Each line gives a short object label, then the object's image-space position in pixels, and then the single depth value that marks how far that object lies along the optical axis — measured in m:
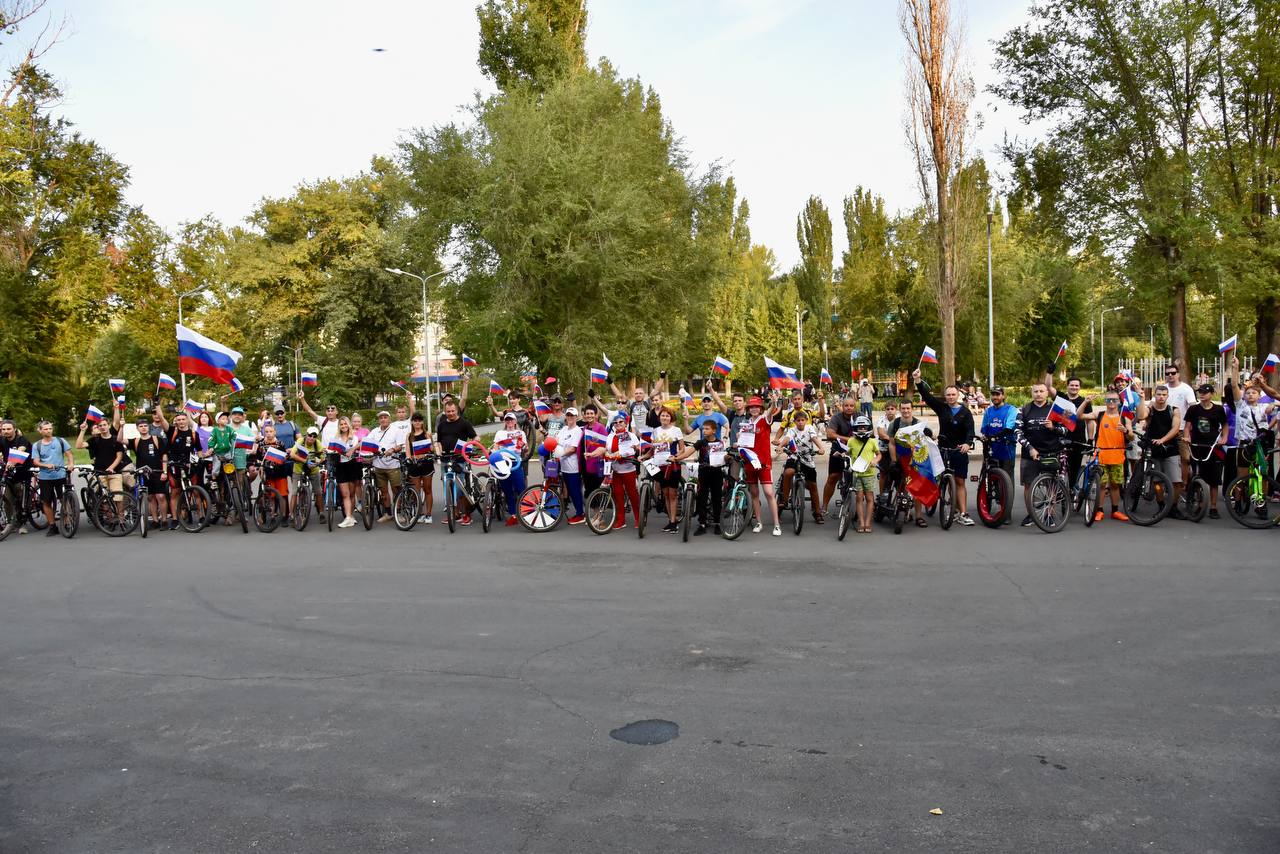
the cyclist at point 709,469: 11.85
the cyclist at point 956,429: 12.08
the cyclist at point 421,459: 13.71
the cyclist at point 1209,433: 12.35
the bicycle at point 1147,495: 11.77
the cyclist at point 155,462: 13.90
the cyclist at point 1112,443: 12.18
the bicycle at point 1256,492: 11.45
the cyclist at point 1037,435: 11.92
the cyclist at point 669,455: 12.52
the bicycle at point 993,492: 11.88
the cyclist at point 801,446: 12.29
